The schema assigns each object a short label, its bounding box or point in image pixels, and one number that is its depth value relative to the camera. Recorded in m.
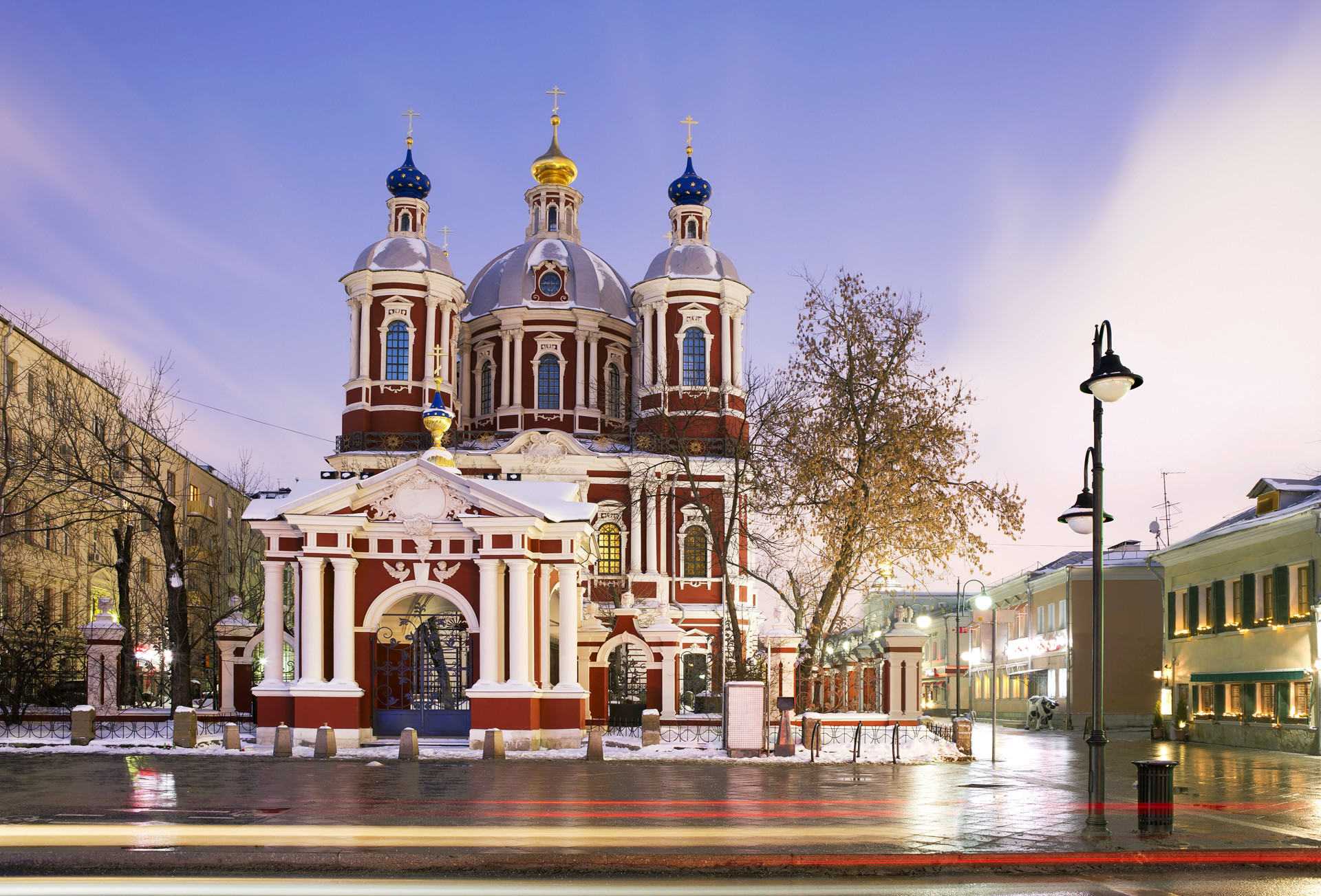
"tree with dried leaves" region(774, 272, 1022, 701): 35.34
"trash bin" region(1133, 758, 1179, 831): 14.73
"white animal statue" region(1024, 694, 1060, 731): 54.38
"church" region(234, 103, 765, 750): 30.52
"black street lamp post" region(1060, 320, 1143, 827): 15.11
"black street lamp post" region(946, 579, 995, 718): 36.06
